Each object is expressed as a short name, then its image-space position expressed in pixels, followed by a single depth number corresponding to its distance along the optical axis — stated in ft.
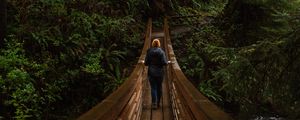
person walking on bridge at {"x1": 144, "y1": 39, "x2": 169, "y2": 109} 36.55
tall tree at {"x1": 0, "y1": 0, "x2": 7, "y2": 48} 50.93
